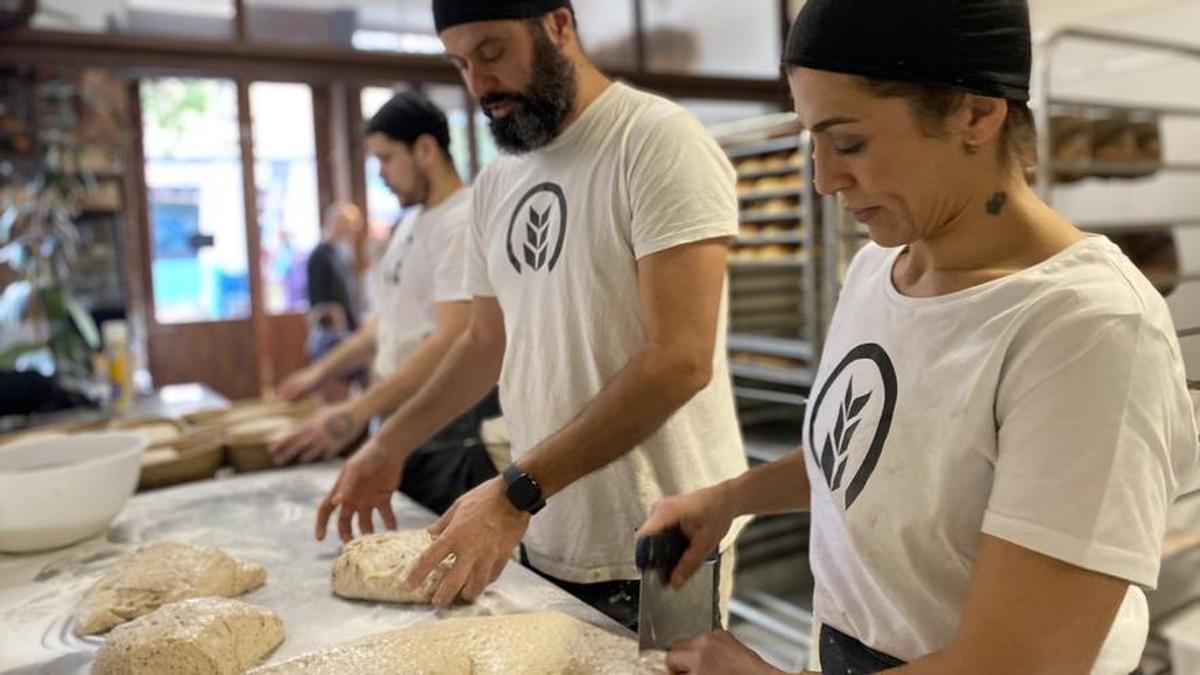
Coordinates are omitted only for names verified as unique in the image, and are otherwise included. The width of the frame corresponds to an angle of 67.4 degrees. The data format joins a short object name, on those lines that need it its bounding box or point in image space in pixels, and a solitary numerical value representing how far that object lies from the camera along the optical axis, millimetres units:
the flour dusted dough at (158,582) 1127
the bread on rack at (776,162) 3137
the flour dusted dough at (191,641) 940
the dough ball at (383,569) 1125
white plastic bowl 1363
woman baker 618
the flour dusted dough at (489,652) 904
